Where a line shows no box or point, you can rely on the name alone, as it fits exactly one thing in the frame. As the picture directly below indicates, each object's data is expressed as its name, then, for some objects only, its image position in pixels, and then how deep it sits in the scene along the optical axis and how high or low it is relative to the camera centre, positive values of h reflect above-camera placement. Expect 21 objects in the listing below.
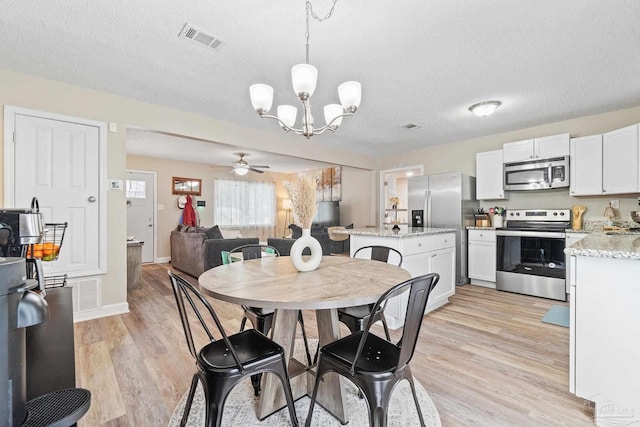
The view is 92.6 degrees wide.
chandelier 1.89 +0.80
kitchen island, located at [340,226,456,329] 2.87 -0.41
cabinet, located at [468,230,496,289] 4.33 -0.63
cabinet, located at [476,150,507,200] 4.52 +0.57
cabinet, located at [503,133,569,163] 3.91 +0.88
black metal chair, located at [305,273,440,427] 1.19 -0.63
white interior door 2.74 +0.31
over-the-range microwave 3.92 +0.54
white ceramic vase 1.73 -0.23
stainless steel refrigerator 4.55 +0.14
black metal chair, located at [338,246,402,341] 1.82 -0.62
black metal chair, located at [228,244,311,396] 1.83 -0.65
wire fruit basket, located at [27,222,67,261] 1.22 -0.17
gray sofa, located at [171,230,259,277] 4.59 -0.59
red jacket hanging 6.70 -0.05
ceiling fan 6.21 +0.95
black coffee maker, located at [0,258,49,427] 0.53 -0.21
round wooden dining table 1.23 -0.34
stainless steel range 3.77 -0.52
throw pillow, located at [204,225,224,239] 4.96 -0.33
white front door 6.38 +0.08
